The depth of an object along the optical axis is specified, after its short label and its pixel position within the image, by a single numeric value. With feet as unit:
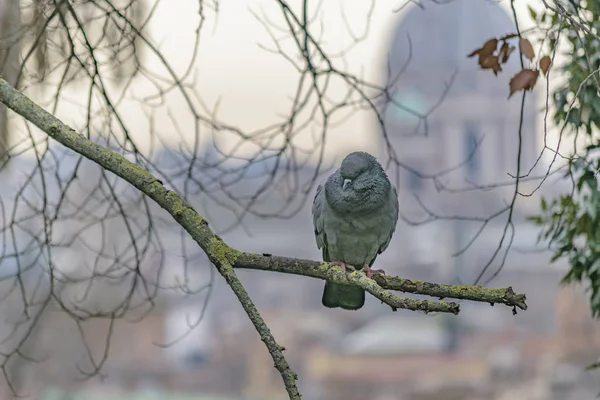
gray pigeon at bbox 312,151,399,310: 29.32
